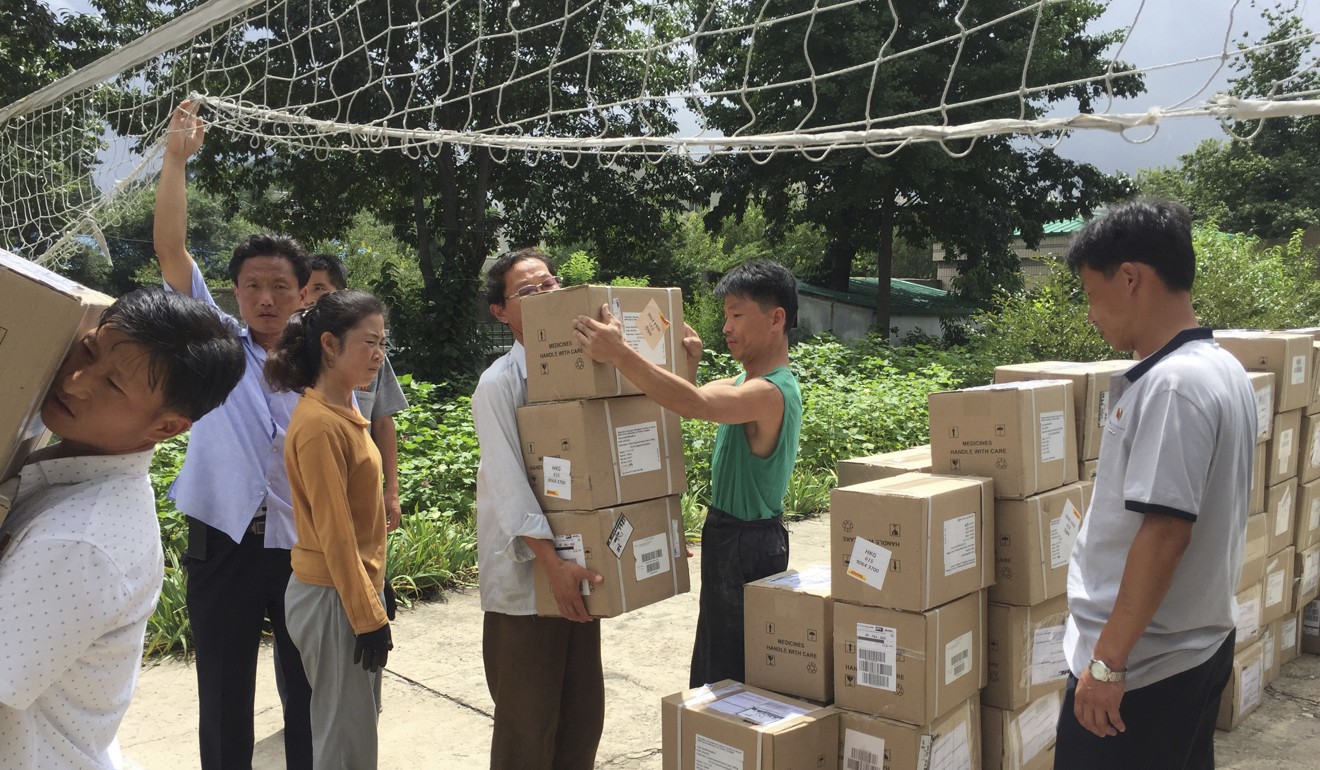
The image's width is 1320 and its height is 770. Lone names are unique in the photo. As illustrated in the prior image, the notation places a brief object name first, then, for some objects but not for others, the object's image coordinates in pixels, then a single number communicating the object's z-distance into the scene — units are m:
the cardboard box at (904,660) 2.21
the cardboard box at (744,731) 2.13
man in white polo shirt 1.71
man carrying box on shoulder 1.09
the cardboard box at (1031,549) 2.46
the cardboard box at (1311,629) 4.17
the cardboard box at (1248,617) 3.40
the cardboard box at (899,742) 2.21
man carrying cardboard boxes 2.32
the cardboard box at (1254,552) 3.36
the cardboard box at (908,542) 2.20
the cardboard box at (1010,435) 2.47
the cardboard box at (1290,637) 4.02
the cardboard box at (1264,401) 3.34
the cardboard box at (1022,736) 2.54
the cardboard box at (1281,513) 3.57
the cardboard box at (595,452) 2.28
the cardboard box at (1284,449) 3.54
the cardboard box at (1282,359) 3.51
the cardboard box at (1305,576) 3.92
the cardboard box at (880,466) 2.74
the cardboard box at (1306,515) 3.82
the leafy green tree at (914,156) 13.62
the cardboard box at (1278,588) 3.65
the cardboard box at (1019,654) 2.50
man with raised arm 2.53
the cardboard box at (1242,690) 3.39
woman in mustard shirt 2.22
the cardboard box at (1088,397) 2.79
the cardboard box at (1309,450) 3.78
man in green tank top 2.54
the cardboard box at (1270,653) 3.77
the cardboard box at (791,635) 2.37
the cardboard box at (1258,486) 3.45
